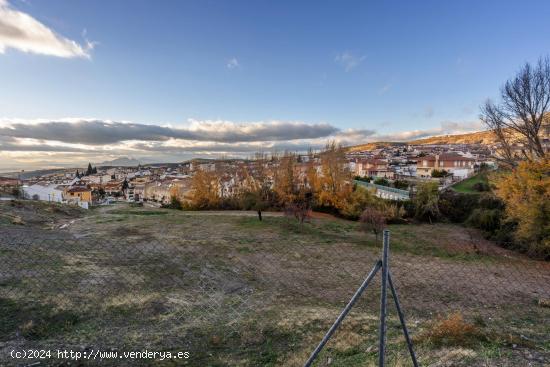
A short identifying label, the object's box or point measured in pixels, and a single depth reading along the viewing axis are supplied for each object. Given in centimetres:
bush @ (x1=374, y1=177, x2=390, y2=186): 3538
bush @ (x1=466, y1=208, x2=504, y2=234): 1916
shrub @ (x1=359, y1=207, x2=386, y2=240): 1535
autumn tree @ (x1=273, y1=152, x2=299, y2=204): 2711
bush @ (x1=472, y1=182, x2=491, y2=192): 2699
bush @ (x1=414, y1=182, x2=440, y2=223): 2325
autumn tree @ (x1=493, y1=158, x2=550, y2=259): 1302
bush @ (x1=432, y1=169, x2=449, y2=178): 4091
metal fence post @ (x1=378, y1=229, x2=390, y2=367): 220
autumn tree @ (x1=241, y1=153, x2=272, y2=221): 2825
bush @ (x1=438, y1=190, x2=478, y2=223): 2362
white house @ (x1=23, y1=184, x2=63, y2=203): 4906
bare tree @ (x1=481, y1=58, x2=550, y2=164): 1405
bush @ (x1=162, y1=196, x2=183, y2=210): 3486
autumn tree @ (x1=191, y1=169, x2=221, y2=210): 3194
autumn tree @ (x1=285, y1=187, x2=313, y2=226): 1883
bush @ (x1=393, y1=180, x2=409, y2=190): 3307
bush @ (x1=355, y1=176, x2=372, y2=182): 3978
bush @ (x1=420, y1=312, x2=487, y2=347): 354
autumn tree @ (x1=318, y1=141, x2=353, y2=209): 2536
